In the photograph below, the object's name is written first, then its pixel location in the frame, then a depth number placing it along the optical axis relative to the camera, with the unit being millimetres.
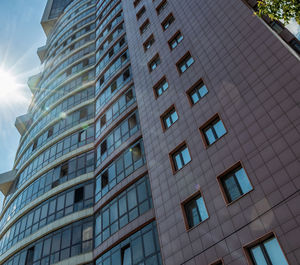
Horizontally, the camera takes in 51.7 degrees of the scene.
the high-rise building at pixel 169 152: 12297
